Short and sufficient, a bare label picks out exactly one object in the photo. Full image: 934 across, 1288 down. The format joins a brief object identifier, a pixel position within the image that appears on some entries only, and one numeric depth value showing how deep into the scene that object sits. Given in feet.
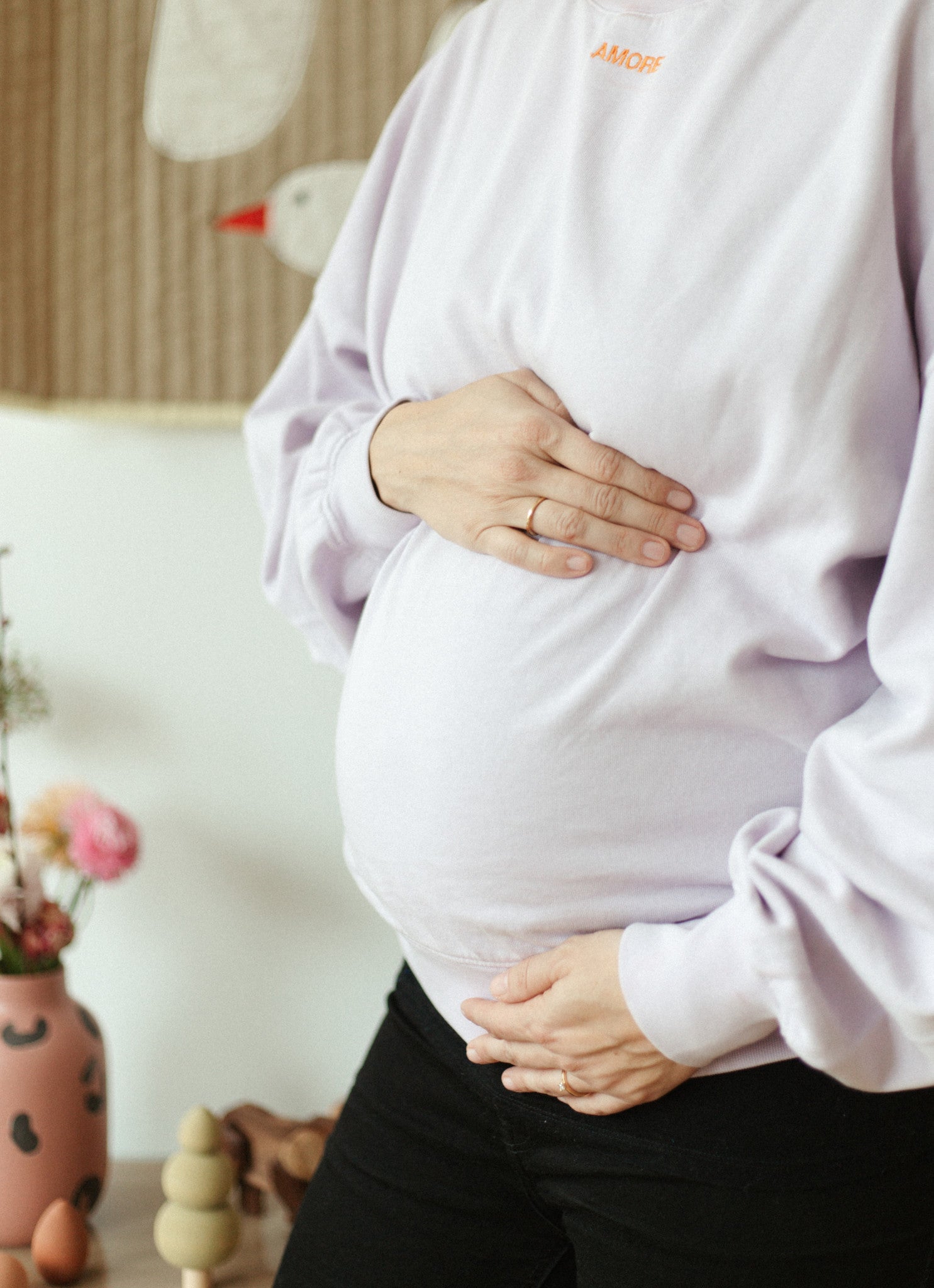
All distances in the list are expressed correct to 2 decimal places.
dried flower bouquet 3.99
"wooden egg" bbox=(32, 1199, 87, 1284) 3.62
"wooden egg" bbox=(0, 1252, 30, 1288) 3.43
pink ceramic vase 3.80
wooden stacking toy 3.53
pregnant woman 1.77
